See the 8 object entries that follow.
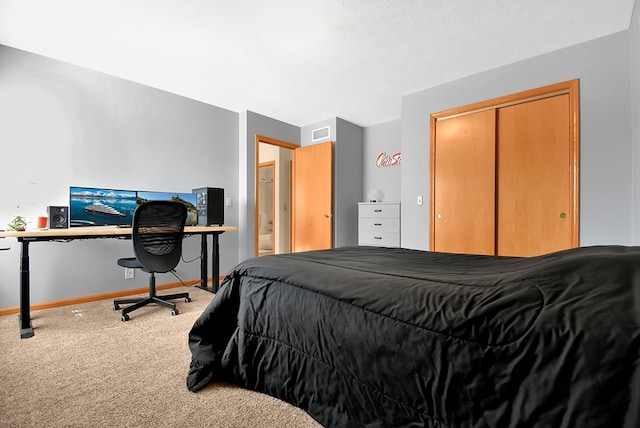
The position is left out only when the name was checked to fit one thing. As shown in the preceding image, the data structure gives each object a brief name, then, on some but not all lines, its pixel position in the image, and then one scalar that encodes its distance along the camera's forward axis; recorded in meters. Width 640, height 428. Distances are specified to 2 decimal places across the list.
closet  2.69
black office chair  2.54
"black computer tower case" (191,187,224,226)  3.54
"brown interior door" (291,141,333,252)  4.57
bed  0.62
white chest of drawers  3.98
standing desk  2.17
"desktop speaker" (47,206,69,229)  2.61
